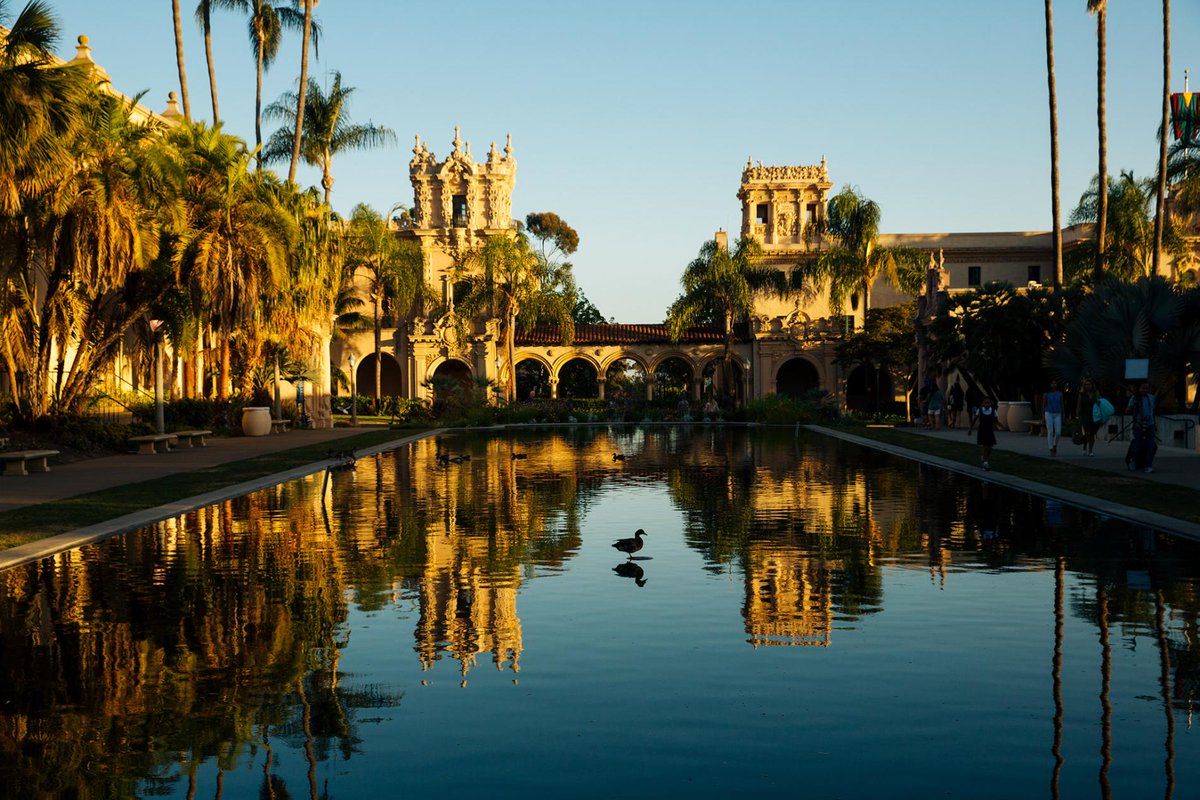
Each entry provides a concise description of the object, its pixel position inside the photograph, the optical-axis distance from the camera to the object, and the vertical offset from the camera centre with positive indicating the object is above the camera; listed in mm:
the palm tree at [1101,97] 39188 +8648
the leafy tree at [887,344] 61562 +1471
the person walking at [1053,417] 26766 -986
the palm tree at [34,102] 20625 +4779
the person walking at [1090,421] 25688 -1061
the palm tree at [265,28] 45938 +13159
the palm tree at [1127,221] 56312 +6800
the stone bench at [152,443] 30141 -1433
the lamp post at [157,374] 32250 +266
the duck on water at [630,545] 12119 -1631
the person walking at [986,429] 23141 -1056
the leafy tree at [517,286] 60406 +4569
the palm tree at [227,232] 32062 +4016
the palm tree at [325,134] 48188 +9889
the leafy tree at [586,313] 96188 +5038
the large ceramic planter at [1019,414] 39891 -1361
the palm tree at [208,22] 43459 +12890
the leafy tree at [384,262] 54781 +5625
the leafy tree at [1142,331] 29750 +951
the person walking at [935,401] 42750 -969
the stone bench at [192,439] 33366 -1527
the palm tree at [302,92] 43812 +10353
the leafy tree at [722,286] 60938 +4474
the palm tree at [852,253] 62031 +6057
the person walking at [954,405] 44122 -1153
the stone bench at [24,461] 23038 -1426
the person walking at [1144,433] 21188 -1098
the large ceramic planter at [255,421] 40375 -1232
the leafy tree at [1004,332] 39094 +1265
